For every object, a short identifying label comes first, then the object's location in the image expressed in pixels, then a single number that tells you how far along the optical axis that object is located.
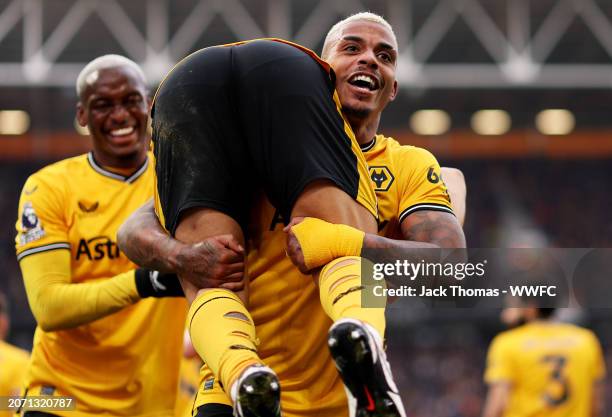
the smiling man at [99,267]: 4.89
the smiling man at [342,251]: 3.04
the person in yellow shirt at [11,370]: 7.31
